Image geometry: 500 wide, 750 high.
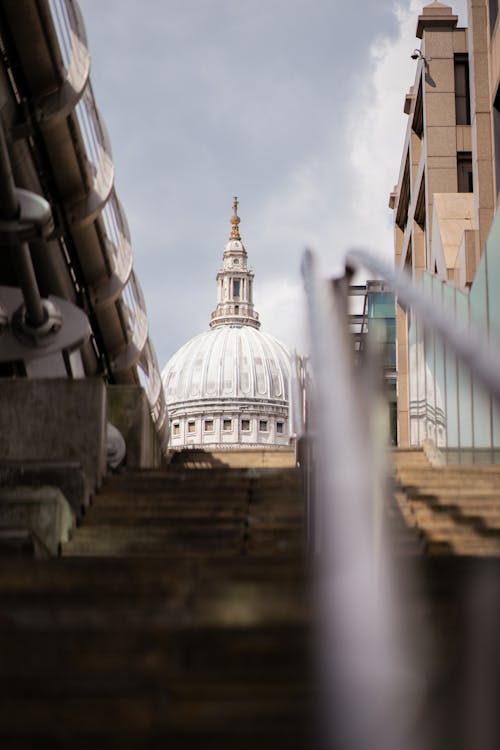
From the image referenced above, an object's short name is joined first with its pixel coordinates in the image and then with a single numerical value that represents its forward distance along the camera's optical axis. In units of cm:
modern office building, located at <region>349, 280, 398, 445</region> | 3862
